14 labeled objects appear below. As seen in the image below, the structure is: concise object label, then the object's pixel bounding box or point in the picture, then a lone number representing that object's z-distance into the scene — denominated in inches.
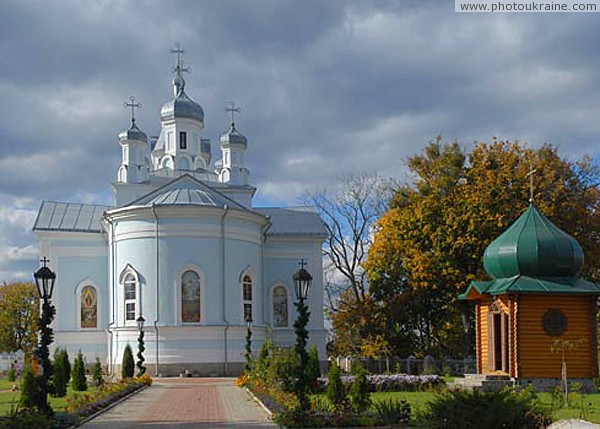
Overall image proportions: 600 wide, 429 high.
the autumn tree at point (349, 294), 1569.9
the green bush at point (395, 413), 592.4
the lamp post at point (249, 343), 1230.3
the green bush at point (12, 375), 1401.2
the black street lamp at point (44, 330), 635.5
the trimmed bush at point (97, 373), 1125.1
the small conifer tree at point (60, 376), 978.7
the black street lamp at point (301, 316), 689.6
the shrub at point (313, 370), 937.3
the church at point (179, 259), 1401.3
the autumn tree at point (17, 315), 2561.5
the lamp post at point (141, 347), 1266.0
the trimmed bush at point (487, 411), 463.8
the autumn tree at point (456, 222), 1357.0
